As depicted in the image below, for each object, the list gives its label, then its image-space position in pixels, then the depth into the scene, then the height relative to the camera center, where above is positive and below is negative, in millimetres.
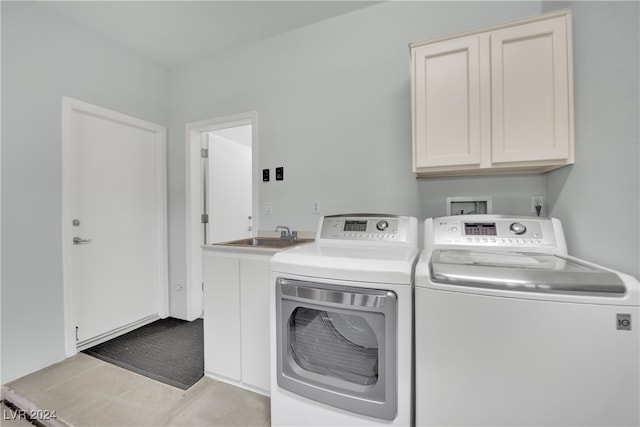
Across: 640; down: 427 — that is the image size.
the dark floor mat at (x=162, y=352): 1913 -1141
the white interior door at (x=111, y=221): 2166 -75
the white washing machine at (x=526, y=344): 807 -435
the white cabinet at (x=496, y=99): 1306 +584
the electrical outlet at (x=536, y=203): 1621 +41
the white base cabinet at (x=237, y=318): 1658 -683
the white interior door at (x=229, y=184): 3027 +345
